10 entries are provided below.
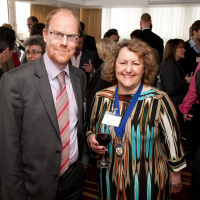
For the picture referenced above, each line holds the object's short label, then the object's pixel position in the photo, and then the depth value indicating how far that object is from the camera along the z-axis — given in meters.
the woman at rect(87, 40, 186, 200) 1.44
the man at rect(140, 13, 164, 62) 4.75
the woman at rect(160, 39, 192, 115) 3.15
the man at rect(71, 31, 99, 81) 3.35
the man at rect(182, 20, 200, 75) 4.11
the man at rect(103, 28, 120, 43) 4.50
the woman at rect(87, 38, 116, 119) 2.32
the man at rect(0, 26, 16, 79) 2.02
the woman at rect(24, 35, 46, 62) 2.36
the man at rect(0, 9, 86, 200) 1.16
